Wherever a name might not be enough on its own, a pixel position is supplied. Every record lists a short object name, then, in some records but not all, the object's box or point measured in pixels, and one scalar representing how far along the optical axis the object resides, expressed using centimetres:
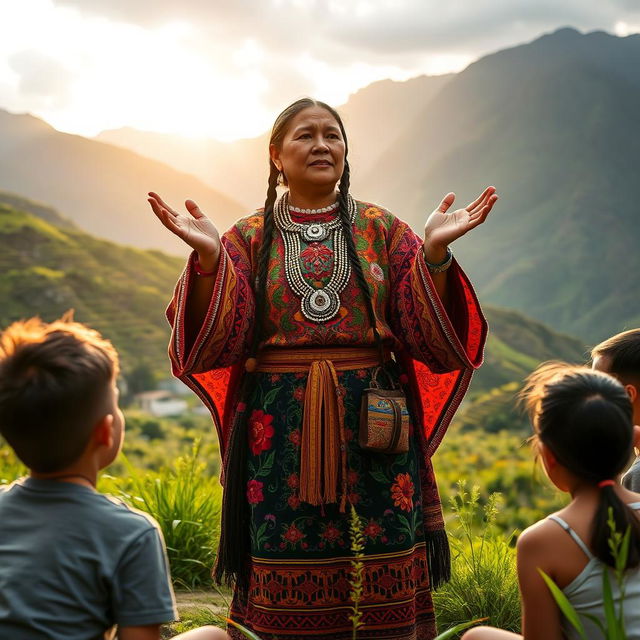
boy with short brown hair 170
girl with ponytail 183
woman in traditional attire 277
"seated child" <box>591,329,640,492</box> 268
